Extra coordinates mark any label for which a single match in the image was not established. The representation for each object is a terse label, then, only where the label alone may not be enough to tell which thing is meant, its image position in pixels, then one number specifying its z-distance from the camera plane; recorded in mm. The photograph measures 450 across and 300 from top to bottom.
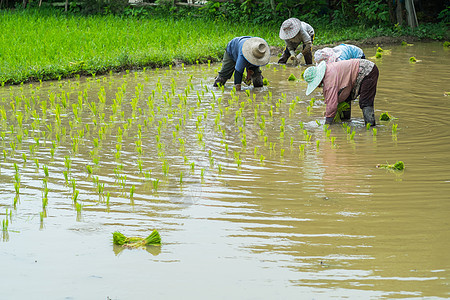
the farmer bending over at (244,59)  14892
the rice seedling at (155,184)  8207
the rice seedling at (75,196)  7571
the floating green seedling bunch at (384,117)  12141
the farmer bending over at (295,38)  18529
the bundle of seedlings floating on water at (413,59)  19746
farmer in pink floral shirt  11581
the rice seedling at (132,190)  7766
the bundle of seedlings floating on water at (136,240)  6364
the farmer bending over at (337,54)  12604
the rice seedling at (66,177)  8450
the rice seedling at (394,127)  11179
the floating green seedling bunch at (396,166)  8663
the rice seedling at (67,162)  9016
